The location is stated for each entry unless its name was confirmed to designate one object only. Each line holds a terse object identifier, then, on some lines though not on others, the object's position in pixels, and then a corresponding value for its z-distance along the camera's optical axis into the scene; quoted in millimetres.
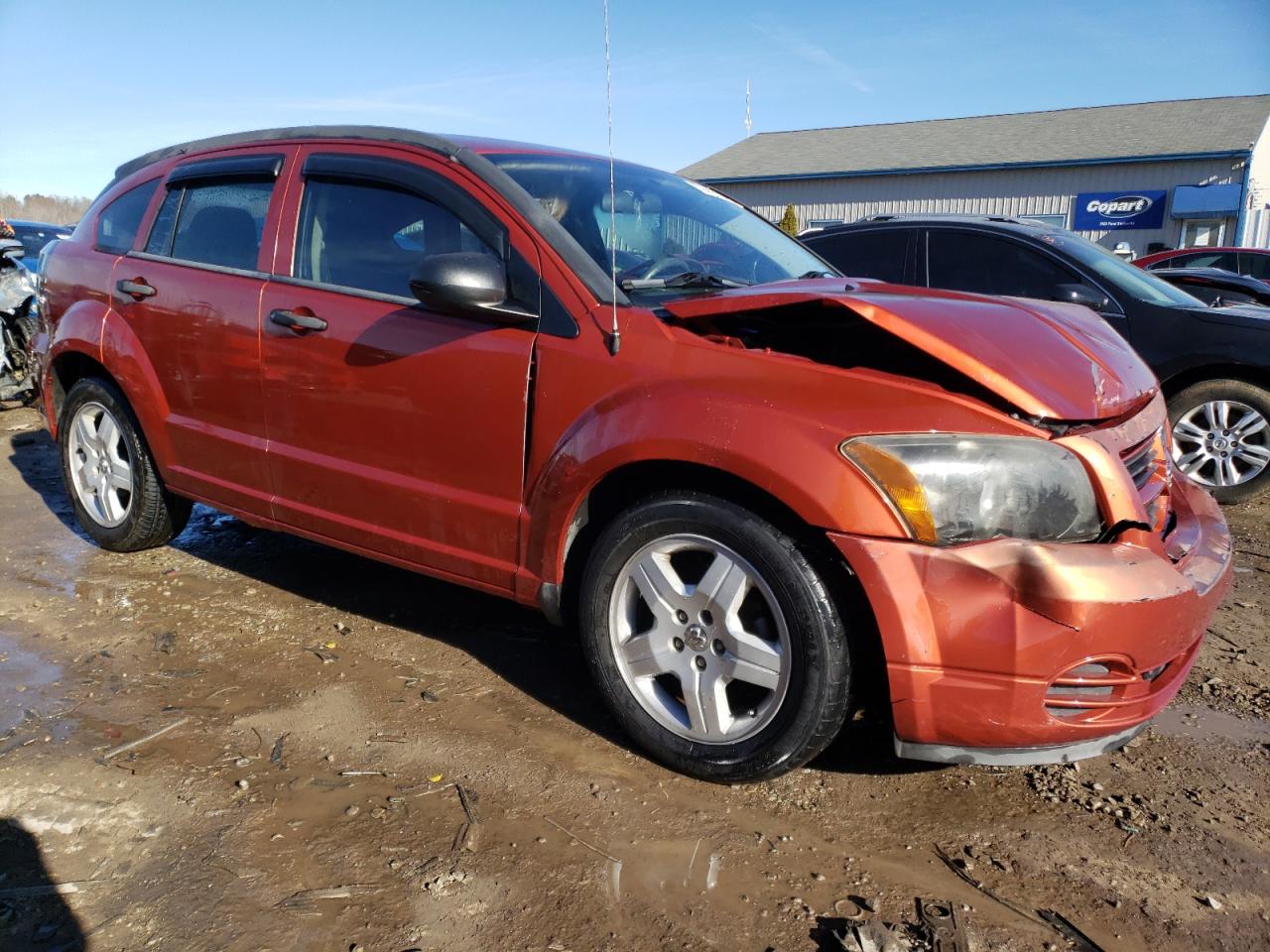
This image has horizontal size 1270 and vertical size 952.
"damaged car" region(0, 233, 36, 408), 8312
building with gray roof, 24109
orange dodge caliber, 2229
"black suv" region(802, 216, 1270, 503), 5613
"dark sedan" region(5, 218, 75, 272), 12211
